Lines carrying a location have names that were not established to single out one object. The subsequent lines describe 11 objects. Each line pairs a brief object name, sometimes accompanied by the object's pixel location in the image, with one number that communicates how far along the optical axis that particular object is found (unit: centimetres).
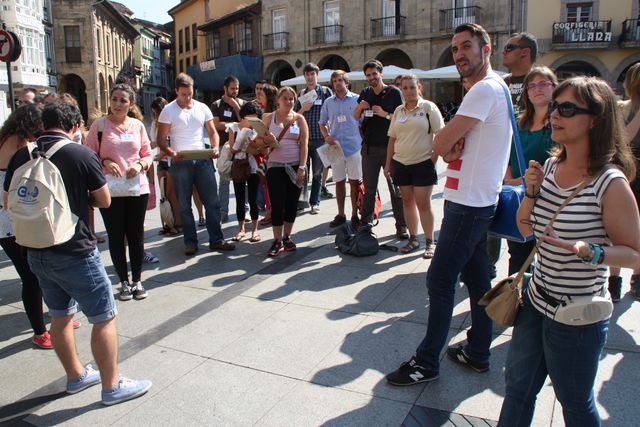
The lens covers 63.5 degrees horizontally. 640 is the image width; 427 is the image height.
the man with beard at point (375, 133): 599
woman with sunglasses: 179
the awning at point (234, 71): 3118
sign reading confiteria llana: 2170
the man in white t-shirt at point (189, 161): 553
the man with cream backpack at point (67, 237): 264
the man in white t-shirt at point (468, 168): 267
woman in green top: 345
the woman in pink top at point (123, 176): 447
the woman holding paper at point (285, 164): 562
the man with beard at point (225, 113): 718
